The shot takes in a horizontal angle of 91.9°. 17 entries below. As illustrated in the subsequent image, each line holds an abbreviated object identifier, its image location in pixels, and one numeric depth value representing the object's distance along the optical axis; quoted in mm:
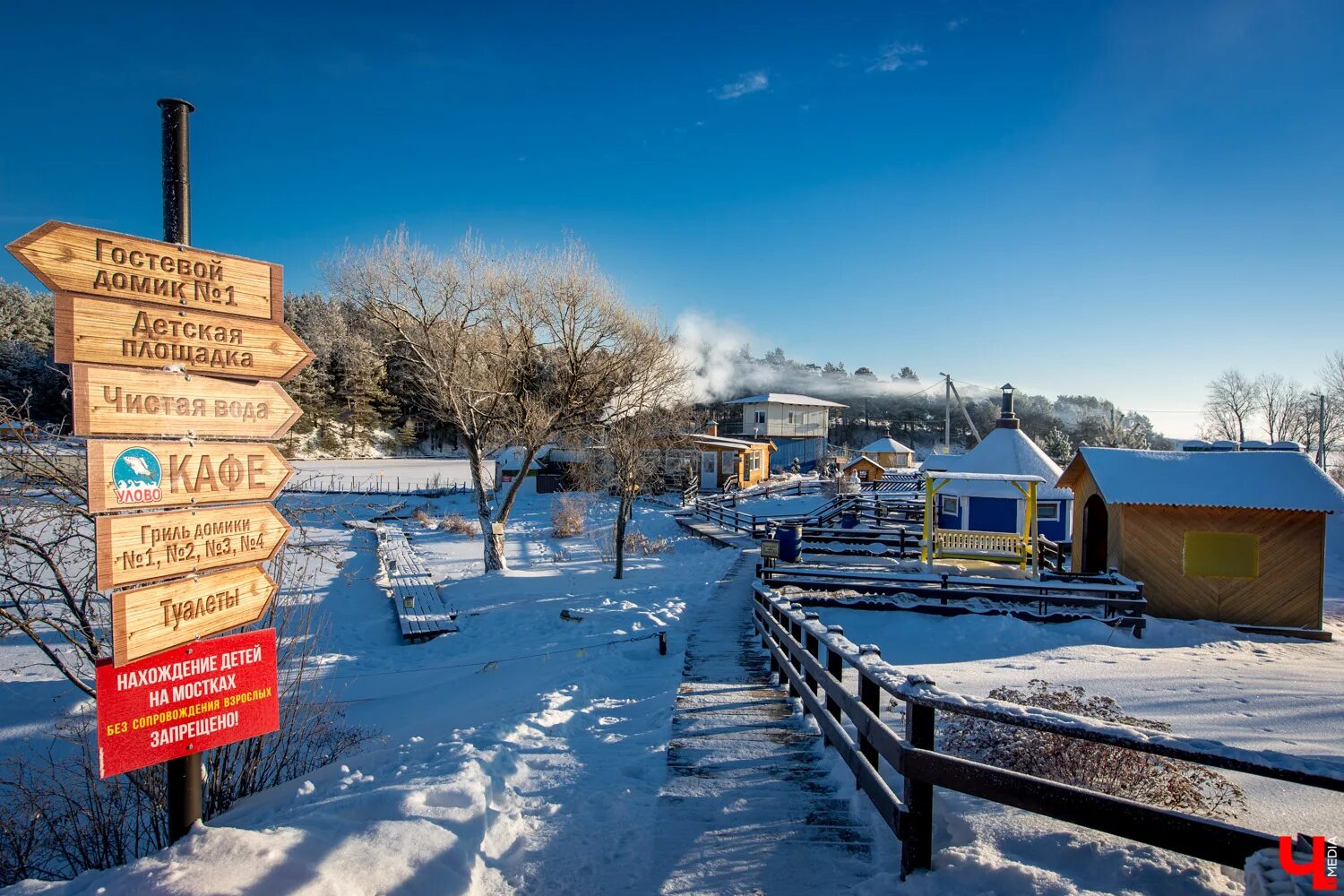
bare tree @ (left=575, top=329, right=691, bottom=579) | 18906
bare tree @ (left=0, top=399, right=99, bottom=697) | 4906
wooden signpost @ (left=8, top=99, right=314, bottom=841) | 2768
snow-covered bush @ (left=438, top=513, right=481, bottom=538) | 27109
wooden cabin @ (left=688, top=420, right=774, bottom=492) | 38844
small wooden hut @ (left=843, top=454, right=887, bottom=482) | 42188
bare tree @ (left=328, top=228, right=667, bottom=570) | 16172
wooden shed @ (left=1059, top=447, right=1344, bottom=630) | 13531
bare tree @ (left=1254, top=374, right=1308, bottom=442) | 49875
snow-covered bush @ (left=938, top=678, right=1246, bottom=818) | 3893
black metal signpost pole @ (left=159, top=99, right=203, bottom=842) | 3082
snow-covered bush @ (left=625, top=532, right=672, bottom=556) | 22219
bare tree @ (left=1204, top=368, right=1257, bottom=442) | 53188
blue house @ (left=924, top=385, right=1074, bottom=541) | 19000
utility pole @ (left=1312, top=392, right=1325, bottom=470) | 37469
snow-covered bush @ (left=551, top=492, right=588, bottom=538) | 26359
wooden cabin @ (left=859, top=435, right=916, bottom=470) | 46344
